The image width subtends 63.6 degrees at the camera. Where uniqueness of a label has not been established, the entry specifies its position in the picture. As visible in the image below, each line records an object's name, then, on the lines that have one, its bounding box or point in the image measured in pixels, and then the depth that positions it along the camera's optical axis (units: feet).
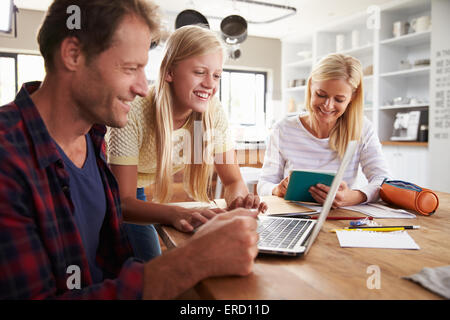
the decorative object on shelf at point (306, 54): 20.31
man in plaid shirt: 2.04
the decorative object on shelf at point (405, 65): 14.98
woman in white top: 5.93
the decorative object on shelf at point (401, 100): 15.02
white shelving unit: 14.43
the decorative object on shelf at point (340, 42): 18.04
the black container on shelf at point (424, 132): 13.98
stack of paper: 3.83
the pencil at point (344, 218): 3.75
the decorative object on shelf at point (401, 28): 14.87
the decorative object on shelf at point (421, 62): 14.03
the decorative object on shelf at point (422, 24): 13.85
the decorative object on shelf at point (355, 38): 17.35
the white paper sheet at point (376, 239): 2.82
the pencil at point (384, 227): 3.32
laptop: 2.54
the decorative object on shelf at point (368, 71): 16.43
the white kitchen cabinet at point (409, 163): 13.91
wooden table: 1.95
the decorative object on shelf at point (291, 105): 21.79
